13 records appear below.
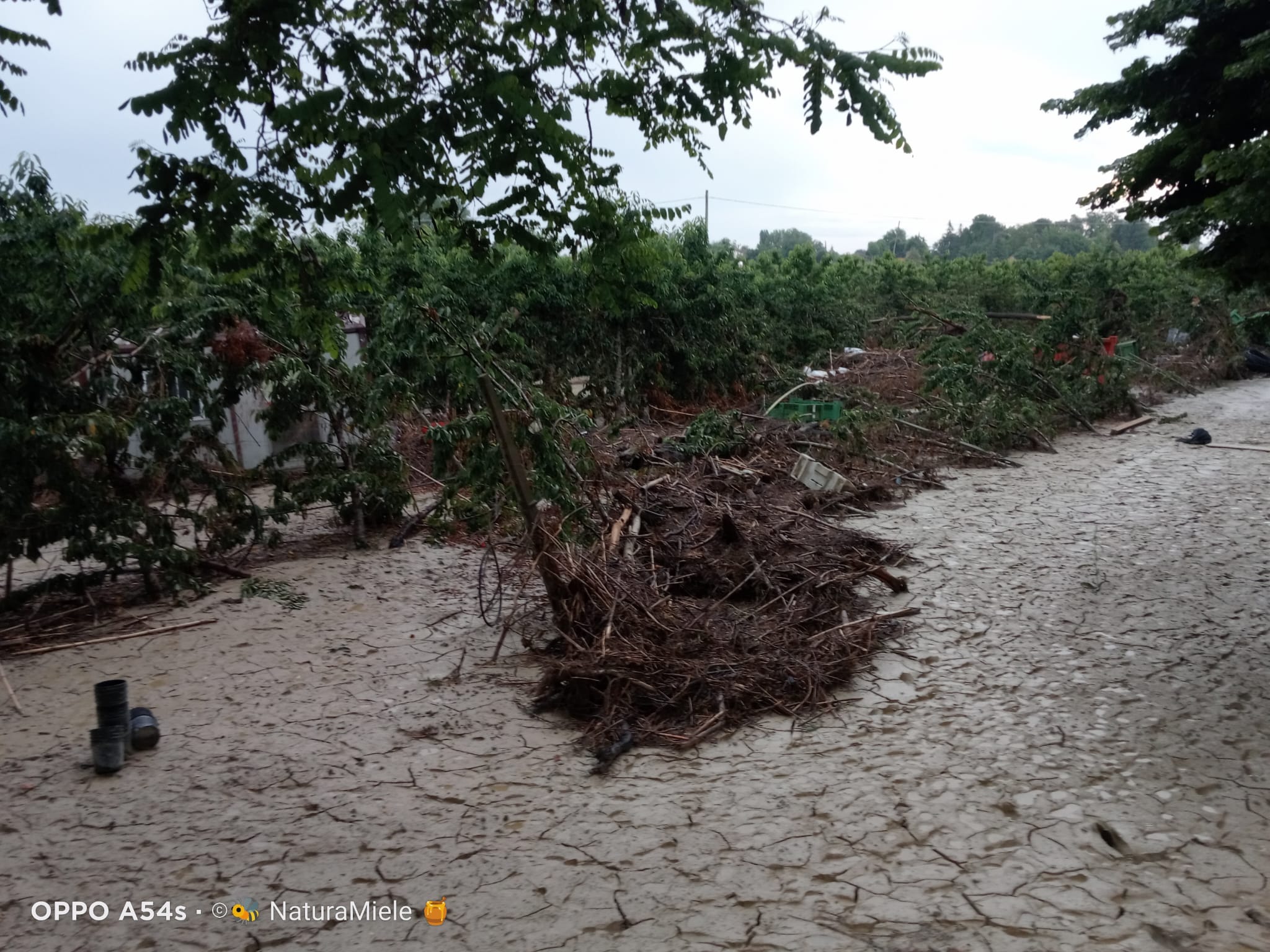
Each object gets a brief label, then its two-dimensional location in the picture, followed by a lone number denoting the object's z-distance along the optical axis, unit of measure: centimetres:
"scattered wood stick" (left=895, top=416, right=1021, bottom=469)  1154
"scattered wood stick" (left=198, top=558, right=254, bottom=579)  721
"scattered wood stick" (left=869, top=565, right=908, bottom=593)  650
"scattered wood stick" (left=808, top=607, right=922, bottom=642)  545
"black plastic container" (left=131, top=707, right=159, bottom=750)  436
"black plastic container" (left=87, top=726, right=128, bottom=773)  418
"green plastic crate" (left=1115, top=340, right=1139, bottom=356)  1753
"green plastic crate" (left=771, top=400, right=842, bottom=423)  1263
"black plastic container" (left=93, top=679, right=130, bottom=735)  416
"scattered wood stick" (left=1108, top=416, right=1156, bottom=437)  1391
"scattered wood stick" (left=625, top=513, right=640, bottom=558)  658
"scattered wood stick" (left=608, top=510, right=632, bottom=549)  653
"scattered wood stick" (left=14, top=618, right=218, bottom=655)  575
